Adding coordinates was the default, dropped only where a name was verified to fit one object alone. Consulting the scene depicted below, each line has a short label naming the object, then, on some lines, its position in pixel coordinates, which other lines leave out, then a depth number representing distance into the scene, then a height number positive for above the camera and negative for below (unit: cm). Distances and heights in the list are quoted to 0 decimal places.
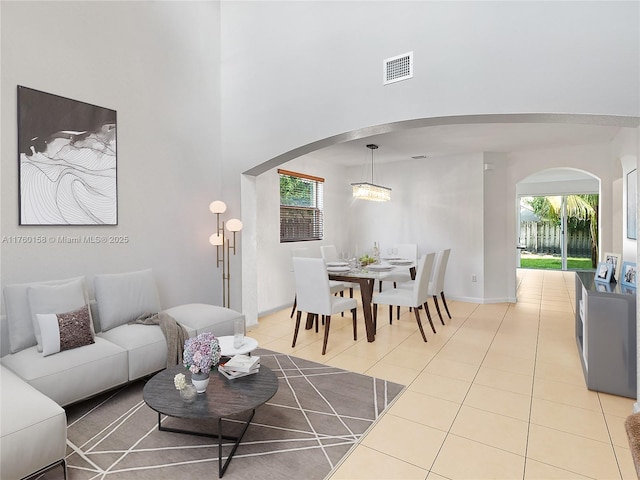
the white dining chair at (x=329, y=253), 587 -26
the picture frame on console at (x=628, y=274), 304 -33
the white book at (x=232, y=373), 231 -89
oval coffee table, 191 -93
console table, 273 -82
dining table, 406 -47
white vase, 209 -85
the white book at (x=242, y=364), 232 -84
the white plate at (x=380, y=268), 458 -40
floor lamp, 418 -4
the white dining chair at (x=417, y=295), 414 -70
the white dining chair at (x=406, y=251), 609 -24
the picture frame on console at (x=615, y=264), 334 -26
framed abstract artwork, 282 +68
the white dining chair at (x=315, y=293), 375 -60
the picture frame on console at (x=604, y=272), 334 -34
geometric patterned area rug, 195 -127
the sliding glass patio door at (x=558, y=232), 964 +15
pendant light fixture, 507 +69
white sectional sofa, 179 -83
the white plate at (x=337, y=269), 458 -41
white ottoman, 327 -77
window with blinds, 571 +55
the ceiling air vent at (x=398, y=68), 313 +155
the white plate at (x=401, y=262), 520 -36
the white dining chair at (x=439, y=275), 480 -52
